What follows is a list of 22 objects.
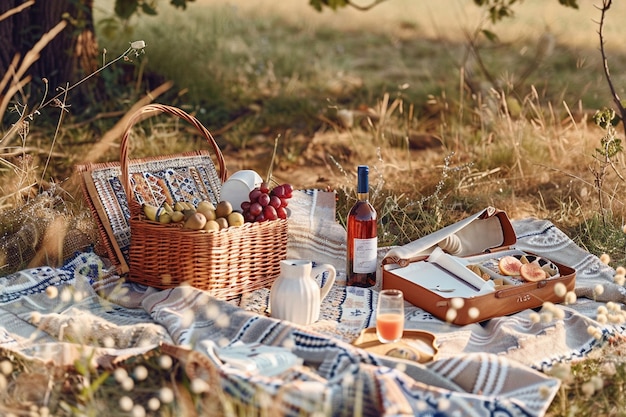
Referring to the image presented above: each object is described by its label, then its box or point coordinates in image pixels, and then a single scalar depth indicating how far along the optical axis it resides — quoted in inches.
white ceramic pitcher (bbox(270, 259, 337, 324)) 141.7
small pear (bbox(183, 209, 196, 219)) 150.7
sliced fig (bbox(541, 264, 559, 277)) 159.8
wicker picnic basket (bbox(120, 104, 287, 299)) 151.1
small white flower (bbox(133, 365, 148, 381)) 108.8
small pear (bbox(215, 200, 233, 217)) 153.8
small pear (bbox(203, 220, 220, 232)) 149.8
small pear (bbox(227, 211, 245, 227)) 153.5
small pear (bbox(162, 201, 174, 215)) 153.9
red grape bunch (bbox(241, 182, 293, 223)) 159.3
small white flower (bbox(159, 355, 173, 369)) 110.4
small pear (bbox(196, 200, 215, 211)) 153.1
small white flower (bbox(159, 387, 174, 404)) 101.2
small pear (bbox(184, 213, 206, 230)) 148.4
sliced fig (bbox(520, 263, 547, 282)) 157.1
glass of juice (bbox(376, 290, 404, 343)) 130.2
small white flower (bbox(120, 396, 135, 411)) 105.2
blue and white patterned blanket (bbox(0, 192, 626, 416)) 113.3
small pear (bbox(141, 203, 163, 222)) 153.4
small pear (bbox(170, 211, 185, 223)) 151.8
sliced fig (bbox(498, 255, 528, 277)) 162.1
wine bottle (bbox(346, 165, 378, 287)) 158.9
